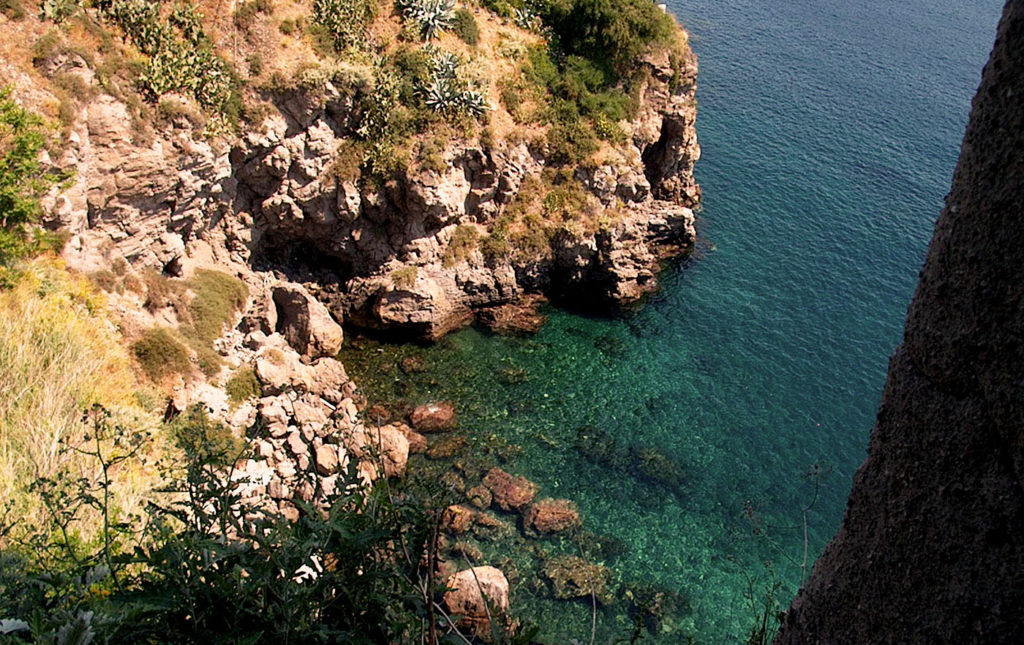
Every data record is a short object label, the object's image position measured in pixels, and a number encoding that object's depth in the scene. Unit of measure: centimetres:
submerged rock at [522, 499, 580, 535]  2422
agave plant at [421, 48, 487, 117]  3284
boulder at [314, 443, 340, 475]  2361
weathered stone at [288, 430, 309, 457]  2406
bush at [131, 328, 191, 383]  2334
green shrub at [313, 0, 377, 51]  3200
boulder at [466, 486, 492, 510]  2461
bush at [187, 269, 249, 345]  2689
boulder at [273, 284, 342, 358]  2908
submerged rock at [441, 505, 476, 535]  2253
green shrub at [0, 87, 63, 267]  2106
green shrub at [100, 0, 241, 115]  2722
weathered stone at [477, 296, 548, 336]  3247
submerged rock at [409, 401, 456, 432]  2716
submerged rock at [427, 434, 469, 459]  2625
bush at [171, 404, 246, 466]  2139
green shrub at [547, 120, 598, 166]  3516
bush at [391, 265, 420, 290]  3106
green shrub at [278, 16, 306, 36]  3103
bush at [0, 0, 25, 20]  2455
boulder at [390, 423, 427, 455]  2632
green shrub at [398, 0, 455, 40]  3397
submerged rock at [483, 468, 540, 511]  2481
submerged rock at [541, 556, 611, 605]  2233
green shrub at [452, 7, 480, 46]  3538
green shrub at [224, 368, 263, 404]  2544
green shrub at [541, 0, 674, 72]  3784
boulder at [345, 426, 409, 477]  2417
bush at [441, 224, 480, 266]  3278
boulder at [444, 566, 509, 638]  2039
